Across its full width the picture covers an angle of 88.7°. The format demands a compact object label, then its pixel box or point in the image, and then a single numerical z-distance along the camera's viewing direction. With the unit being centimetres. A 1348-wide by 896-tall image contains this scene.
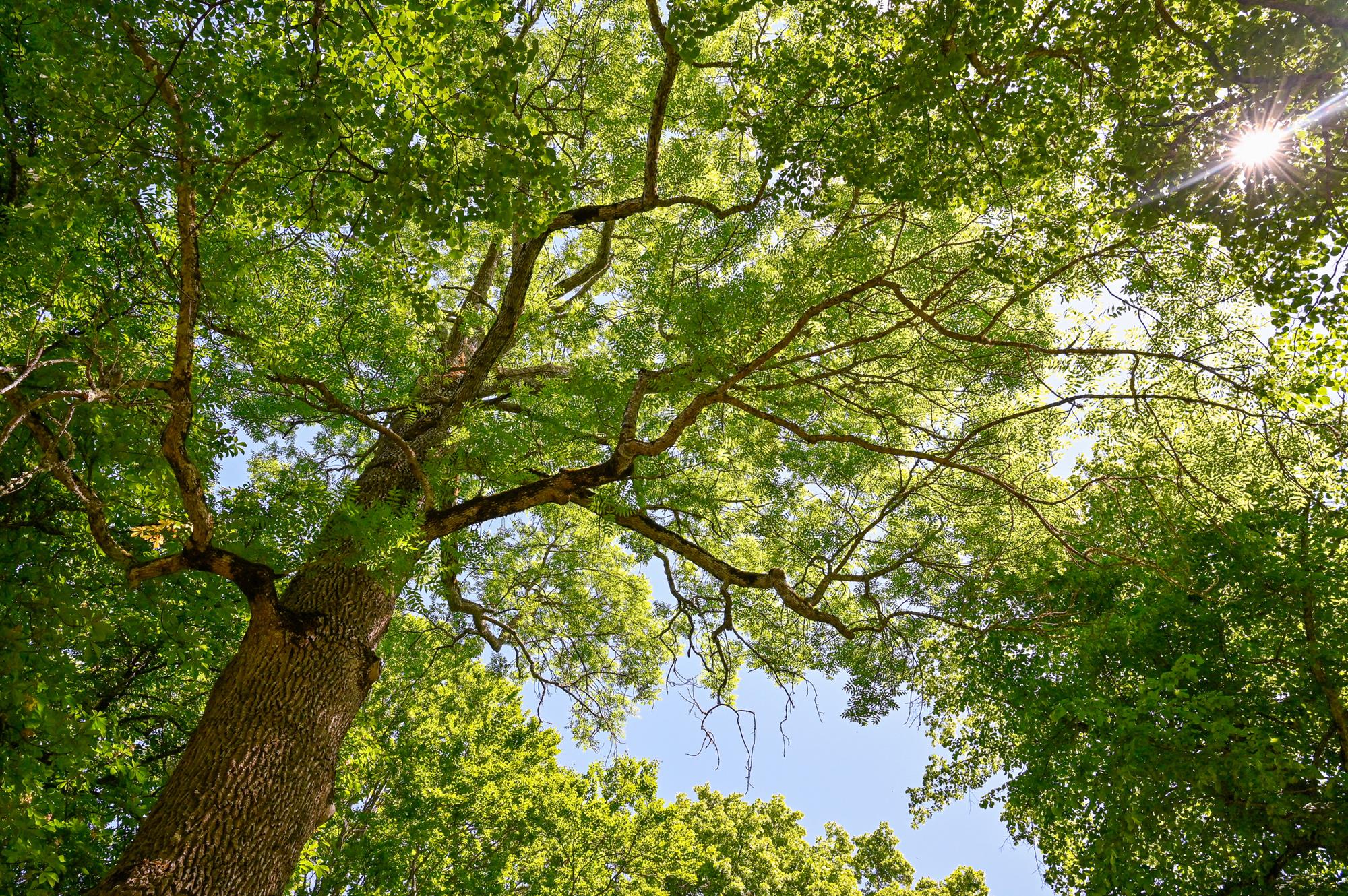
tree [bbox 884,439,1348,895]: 582
